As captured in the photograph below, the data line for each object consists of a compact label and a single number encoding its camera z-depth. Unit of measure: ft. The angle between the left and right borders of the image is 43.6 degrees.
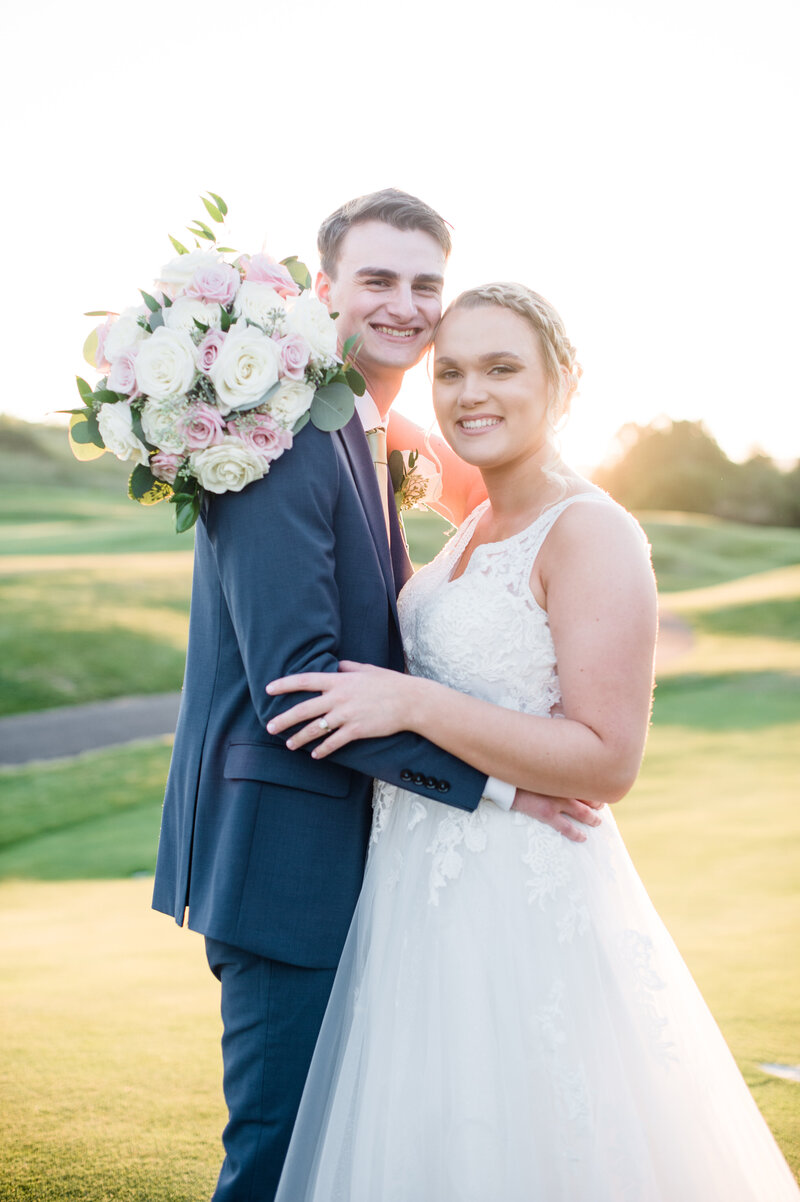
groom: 7.47
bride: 7.32
